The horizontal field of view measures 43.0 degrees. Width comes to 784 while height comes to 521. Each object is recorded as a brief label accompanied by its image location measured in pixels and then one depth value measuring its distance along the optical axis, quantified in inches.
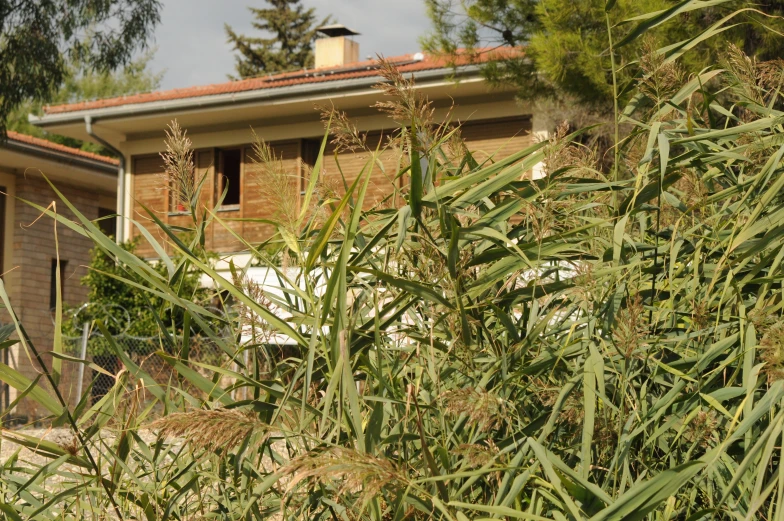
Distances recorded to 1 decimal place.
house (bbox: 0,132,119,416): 787.4
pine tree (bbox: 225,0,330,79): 1787.6
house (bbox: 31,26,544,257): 619.2
